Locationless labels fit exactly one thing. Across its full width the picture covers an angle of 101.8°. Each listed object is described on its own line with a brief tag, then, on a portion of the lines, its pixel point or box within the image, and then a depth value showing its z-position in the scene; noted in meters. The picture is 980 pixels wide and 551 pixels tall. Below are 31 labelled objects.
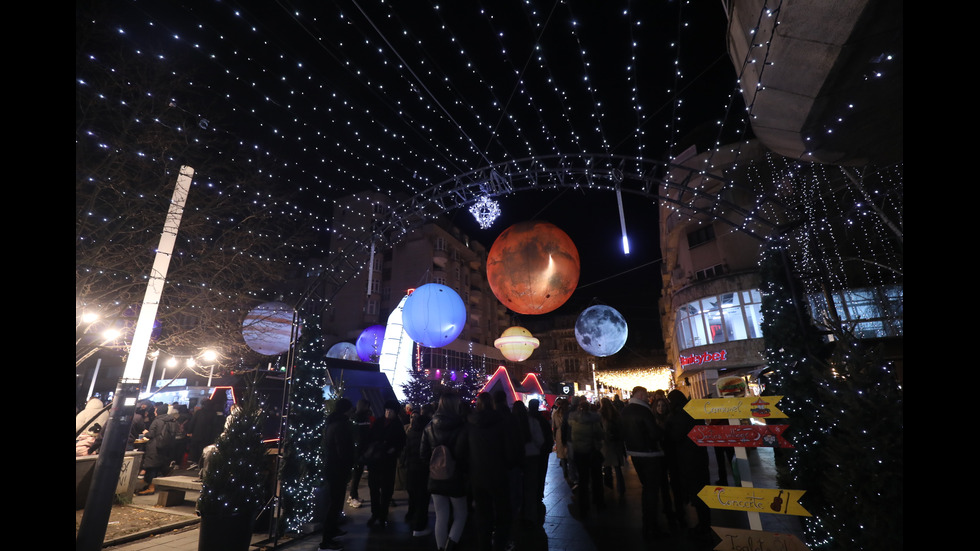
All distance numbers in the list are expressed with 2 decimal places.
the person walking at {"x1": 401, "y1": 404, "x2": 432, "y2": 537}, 6.16
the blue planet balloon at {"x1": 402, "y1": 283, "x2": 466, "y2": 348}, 11.76
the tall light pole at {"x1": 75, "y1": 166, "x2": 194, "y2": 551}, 5.34
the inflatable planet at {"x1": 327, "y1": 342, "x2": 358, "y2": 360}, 21.86
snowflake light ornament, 10.60
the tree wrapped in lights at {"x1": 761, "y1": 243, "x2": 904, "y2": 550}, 3.18
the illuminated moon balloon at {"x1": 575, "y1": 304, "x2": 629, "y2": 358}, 13.07
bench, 7.94
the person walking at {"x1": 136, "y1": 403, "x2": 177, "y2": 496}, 9.57
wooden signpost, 4.13
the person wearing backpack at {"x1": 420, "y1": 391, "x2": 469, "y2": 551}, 5.00
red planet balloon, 8.35
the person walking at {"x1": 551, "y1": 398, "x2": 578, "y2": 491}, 9.07
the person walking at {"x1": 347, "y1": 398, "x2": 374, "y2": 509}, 6.88
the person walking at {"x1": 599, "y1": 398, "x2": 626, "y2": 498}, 8.39
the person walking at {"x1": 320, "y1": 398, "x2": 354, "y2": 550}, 5.79
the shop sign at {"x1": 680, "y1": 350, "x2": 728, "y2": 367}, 23.44
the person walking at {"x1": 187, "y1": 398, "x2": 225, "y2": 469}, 10.98
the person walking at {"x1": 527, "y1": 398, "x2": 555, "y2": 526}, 6.72
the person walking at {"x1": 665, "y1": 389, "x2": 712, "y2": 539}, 5.67
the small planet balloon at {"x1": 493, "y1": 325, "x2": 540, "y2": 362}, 18.47
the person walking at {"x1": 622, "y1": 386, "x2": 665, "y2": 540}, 5.69
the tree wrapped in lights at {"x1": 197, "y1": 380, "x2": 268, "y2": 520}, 5.22
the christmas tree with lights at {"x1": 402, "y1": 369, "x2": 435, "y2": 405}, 17.39
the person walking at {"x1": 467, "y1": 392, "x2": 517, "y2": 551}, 4.71
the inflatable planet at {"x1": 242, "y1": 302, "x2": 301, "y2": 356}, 10.79
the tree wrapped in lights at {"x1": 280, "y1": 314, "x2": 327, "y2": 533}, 6.63
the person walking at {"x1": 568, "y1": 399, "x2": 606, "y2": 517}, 7.31
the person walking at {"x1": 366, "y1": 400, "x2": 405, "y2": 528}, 6.65
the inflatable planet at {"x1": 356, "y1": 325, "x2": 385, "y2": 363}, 19.72
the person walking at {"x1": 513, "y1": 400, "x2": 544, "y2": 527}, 6.30
